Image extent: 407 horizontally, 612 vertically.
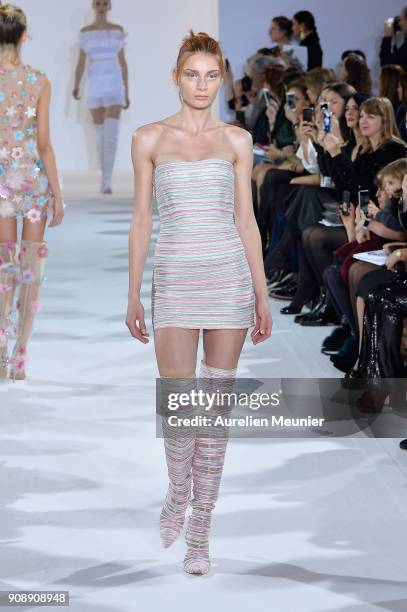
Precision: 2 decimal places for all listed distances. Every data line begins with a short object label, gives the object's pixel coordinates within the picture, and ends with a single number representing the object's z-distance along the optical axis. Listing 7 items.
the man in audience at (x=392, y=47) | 16.73
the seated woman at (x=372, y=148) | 10.66
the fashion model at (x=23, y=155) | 9.06
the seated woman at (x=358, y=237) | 9.52
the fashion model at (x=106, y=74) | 24.44
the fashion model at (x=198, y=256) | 5.64
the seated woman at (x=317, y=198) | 11.89
